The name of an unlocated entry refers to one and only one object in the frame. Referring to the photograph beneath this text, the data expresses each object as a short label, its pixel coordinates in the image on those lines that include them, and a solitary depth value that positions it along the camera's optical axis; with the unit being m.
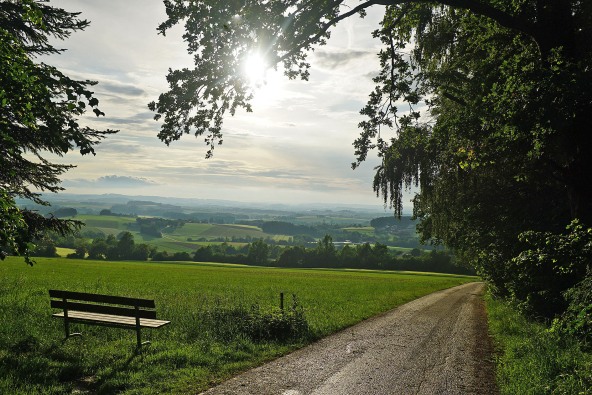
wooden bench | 9.81
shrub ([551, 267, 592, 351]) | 5.92
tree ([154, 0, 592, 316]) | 7.38
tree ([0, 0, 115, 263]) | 5.41
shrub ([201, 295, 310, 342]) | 11.63
